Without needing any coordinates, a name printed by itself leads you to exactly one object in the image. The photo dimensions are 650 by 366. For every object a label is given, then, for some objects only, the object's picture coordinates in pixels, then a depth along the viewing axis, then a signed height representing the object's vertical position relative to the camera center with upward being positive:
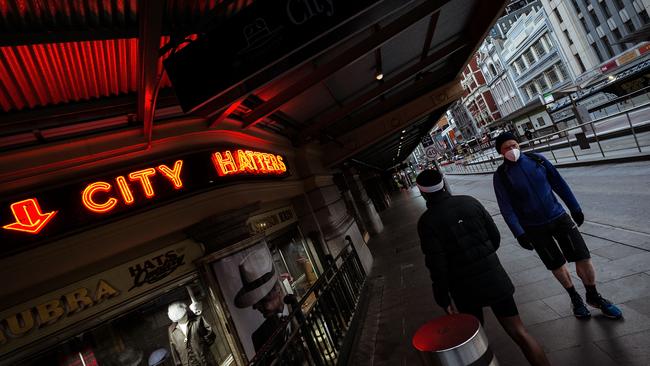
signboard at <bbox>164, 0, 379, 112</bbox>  2.69 +1.34
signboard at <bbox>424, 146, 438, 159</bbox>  13.89 +0.03
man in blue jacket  3.64 -1.09
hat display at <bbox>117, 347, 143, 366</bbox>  4.25 -0.86
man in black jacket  3.07 -0.97
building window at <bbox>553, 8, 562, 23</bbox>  39.47 +8.81
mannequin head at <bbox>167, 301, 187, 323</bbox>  4.71 -0.63
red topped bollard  2.29 -1.22
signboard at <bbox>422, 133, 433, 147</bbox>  19.63 +0.85
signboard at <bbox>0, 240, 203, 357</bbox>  3.55 +0.01
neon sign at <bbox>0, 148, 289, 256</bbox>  3.61 +1.02
